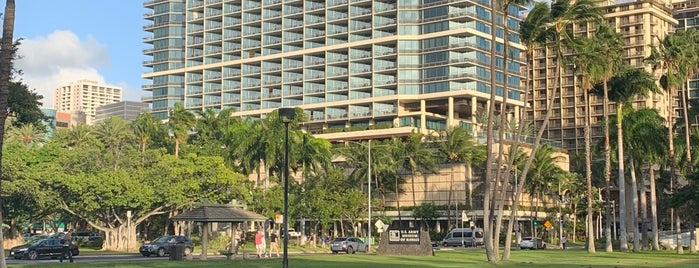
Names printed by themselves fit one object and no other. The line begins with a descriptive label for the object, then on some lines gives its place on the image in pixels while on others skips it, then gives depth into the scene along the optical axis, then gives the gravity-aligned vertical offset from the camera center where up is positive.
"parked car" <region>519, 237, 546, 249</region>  82.38 -3.33
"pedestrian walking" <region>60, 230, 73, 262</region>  41.93 -1.96
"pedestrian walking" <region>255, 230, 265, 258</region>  48.96 -2.04
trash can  44.16 -2.20
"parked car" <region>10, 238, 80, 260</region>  48.09 -2.21
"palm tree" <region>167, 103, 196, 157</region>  99.19 +9.84
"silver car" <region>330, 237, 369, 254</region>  68.31 -2.91
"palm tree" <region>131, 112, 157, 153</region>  103.11 +9.65
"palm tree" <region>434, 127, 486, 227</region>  114.25 +7.61
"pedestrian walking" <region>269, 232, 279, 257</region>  51.16 -2.05
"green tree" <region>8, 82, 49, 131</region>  46.31 +5.49
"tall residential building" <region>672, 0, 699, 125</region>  184.00 +41.43
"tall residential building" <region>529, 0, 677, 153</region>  173.50 +27.16
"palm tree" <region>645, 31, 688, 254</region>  65.39 +10.86
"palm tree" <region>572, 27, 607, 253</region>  58.39 +9.79
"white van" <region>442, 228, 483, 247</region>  91.25 -3.10
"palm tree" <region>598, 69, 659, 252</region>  66.06 +8.81
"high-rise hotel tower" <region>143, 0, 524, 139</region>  132.88 +24.18
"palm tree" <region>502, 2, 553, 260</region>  45.72 +9.30
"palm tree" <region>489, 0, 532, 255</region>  44.97 +6.02
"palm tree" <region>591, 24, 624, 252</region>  61.34 +10.55
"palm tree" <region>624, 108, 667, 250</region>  72.56 +5.77
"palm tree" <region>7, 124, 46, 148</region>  100.81 +8.66
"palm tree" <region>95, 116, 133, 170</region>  94.75 +9.39
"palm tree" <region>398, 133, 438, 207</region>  112.75 +6.74
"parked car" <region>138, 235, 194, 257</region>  53.78 -2.28
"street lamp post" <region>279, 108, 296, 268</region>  30.43 +1.36
